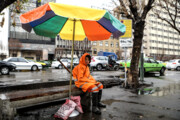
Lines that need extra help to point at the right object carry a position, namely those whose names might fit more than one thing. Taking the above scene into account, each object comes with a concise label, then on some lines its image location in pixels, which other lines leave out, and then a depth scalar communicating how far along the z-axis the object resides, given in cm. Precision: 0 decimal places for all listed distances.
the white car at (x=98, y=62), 1962
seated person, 400
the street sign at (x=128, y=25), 716
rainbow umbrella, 303
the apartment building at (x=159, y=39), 8038
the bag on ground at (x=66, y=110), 350
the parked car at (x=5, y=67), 1348
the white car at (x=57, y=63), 2340
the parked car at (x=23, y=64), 1697
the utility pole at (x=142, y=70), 952
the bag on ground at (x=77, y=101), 386
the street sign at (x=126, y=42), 745
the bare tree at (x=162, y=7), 1343
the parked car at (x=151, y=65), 1386
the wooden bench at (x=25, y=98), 293
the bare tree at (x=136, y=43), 748
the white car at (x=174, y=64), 2177
